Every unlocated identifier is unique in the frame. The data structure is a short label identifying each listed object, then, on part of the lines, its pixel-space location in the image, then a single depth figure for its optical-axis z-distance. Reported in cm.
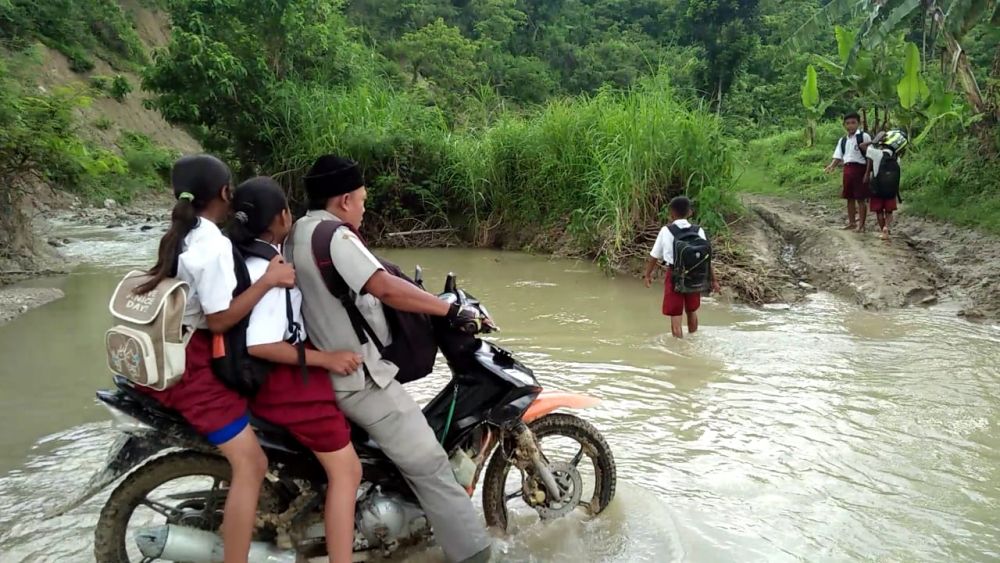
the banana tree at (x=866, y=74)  1229
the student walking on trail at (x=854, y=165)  1089
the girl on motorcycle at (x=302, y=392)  285
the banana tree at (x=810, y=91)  1259
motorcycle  292
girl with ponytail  267
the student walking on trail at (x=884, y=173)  1023
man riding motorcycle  285
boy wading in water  678
